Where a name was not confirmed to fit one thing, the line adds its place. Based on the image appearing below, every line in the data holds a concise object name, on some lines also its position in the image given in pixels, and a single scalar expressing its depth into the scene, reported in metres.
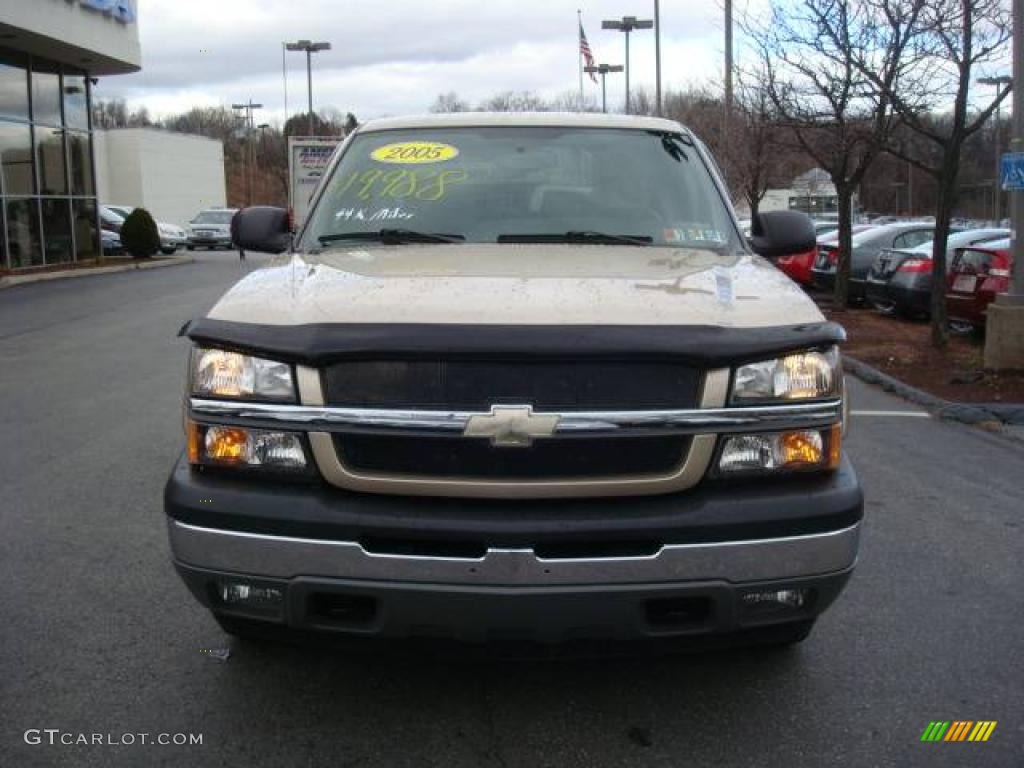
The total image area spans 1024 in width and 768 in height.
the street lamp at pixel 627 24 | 34.03
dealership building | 22.12
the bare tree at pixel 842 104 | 10.98
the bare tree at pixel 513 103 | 45.68
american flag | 32.35
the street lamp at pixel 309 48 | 43.81
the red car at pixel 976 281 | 11.57
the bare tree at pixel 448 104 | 51.38
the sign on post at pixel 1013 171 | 8.95
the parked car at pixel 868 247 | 16.58
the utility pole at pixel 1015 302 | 9.20
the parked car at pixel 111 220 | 33.09
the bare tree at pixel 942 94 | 9.70
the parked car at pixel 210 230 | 42.41
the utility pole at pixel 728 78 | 19.48
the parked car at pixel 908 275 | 13.53
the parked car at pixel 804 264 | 18.55
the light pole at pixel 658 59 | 28.84
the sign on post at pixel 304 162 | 23.27
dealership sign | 23.42
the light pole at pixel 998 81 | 10.96
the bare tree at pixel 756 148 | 15.49
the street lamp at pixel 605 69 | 41.91
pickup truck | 2.68
